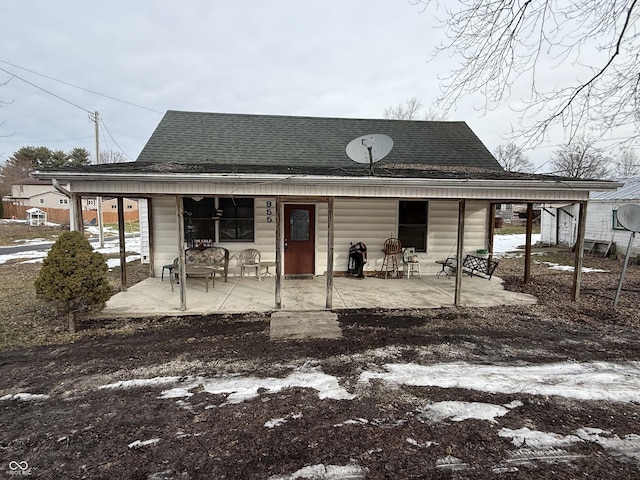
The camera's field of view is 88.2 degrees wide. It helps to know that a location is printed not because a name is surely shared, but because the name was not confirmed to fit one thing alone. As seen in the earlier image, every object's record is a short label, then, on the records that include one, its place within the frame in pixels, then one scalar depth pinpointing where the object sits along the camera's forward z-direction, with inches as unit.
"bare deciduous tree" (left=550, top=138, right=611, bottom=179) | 1085.8
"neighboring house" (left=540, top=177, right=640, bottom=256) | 494.6
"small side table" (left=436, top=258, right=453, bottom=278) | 333.7
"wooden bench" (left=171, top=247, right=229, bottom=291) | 302.7
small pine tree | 177.3
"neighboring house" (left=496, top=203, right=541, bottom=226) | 1228.7
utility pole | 618.4
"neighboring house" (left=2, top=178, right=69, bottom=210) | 1630.7
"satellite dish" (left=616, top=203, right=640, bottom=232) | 245.4
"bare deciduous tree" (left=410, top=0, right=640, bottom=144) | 177.2
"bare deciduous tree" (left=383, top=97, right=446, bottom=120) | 1180.5
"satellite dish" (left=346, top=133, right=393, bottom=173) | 234.8
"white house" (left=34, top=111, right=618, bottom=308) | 205.8
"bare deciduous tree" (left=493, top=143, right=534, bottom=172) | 1450.5
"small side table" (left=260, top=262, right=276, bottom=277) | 314.8
